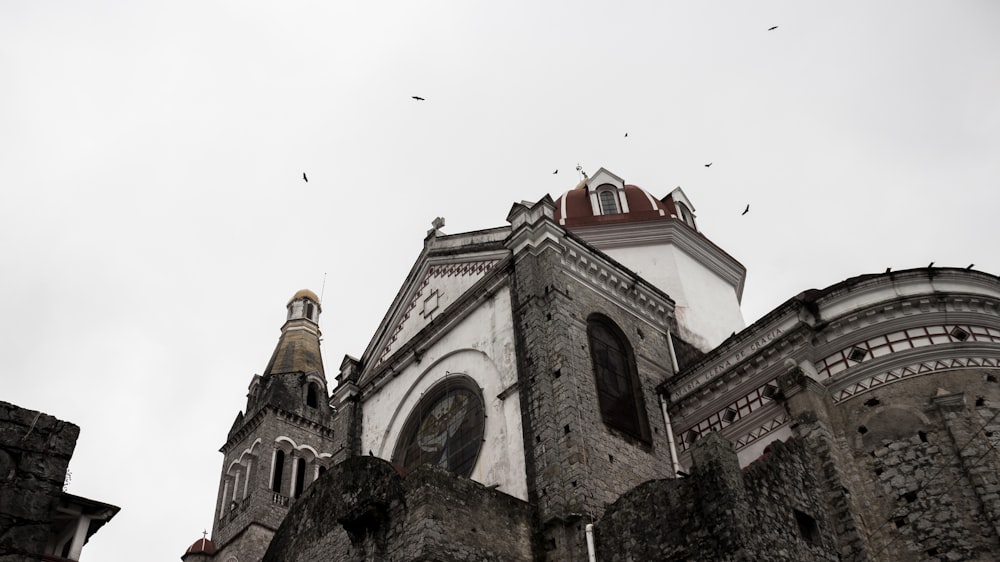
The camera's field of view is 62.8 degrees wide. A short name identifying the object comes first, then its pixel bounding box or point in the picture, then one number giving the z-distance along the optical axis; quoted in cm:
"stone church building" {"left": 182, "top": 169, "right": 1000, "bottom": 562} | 1225
